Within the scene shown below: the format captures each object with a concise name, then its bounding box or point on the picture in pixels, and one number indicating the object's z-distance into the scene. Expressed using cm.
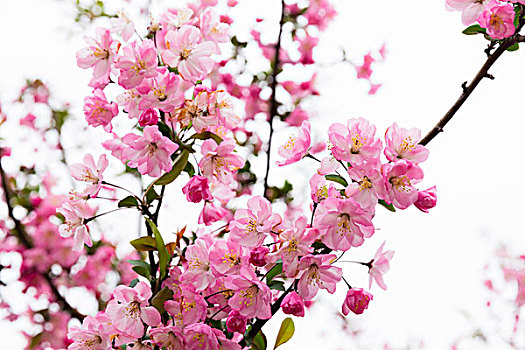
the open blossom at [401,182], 149
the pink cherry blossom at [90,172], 161
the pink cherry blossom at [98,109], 160
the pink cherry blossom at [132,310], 154
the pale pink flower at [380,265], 158
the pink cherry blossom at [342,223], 150
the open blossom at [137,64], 155
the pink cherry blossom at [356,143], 150
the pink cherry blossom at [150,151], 156
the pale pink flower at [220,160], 158
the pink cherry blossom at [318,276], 152
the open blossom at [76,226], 161
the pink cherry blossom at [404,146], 152
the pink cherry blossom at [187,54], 157
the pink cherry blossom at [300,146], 156
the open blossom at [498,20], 151
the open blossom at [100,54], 160
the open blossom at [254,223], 153
